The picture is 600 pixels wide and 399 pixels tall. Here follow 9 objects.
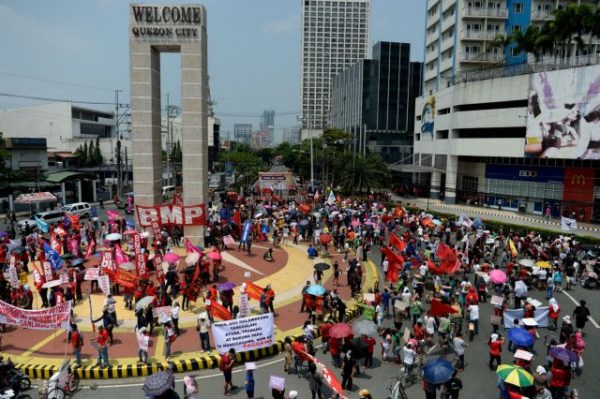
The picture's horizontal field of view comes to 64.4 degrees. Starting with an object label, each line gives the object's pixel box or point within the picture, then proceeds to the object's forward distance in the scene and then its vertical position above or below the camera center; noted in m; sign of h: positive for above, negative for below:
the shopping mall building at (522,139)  45.88 +1.30
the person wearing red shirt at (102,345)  15.61 -6.56
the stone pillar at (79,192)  59.23 -5.76
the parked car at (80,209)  47.31 -6.40
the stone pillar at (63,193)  55.54 -5.62
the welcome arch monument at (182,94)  32.50 +3.63
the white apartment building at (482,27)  64.44 +17.22
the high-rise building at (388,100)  112.06 +11.91
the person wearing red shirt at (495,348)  15.92 -6.59
